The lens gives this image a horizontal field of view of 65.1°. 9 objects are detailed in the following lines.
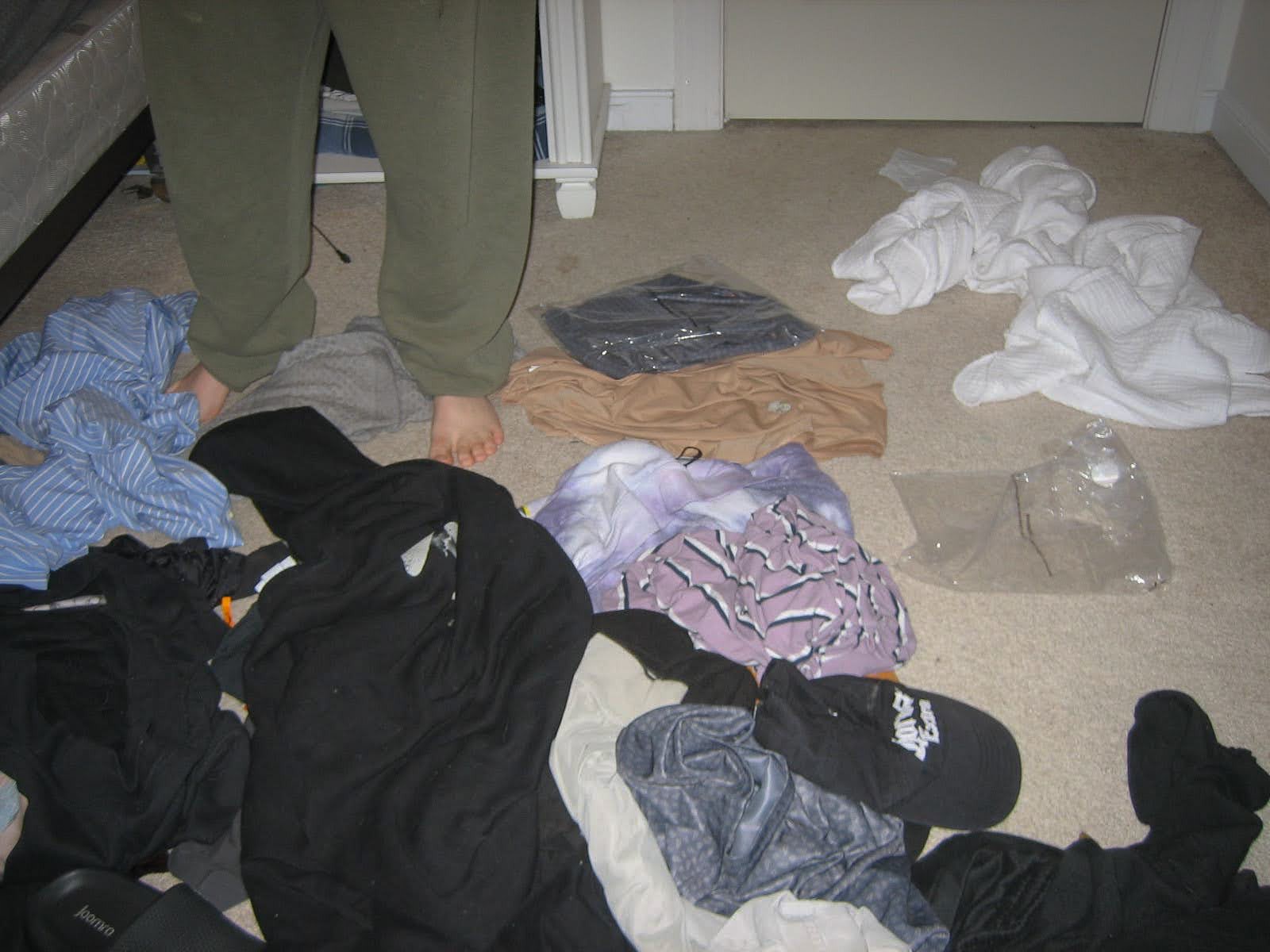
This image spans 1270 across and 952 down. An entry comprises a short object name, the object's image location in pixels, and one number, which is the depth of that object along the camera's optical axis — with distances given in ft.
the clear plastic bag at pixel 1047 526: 3.68
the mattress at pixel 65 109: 3.94
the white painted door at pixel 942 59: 6.01
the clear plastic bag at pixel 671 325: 4.49
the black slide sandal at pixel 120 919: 2.52
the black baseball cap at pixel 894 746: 2.82
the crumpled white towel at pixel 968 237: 4.95
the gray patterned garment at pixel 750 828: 2.68
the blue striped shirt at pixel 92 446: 3.75
